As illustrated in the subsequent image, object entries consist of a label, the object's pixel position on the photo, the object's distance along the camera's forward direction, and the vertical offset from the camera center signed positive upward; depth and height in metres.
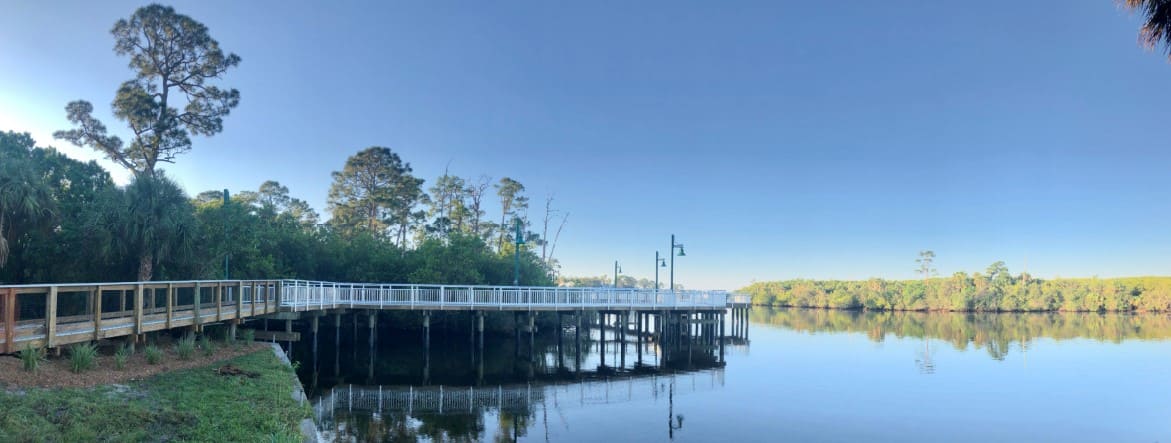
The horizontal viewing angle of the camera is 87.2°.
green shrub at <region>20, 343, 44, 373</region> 10.01 -1.64
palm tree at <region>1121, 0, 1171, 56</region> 8.67 +3.45
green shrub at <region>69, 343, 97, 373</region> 10.94 -1.79
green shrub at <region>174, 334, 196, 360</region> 14.07 -2.06
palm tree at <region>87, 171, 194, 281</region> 20.20 +1.21
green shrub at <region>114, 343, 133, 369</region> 11.79 -1.93
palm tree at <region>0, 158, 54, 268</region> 17.17 +1.73
